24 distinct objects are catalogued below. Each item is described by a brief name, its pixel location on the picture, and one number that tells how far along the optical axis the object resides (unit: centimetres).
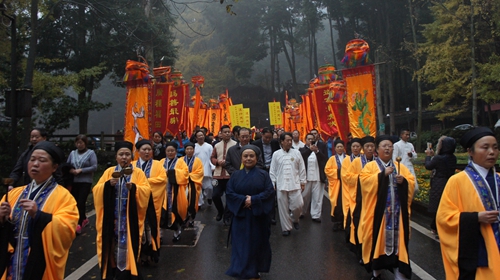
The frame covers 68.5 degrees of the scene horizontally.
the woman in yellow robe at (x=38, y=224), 258
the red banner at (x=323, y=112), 1112
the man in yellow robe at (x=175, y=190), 582
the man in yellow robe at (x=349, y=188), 505
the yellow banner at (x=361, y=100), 840
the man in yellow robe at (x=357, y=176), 453
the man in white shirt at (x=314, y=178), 736
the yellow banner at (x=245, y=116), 1695
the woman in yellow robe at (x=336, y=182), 645
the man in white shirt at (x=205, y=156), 794
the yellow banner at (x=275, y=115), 1825
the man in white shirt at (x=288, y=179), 635
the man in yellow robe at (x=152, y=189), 453
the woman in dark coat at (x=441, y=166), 574
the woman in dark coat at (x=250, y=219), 394
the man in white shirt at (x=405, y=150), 777
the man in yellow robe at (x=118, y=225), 380
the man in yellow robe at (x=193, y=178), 638
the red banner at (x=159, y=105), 1059
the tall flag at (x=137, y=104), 988
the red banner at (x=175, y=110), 1056
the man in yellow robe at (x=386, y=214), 394
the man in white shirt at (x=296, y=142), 800
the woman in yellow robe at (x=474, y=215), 258
